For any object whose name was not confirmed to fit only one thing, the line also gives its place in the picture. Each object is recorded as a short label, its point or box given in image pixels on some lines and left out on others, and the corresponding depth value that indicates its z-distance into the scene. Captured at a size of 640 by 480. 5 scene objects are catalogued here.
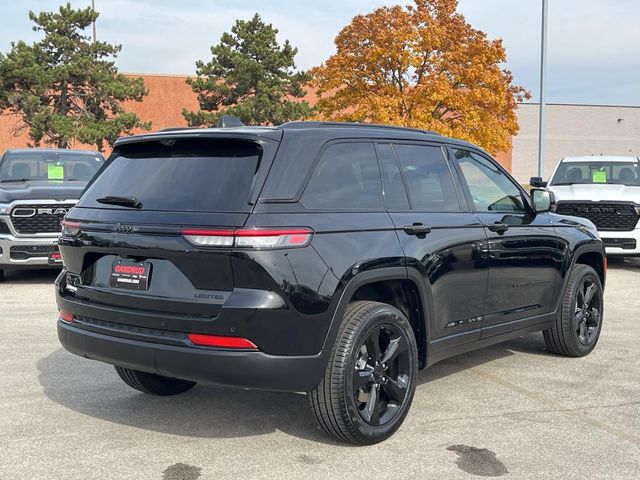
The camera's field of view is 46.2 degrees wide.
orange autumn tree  29.80
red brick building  51.31
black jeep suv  3.75
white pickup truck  12.04
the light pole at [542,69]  22.45
